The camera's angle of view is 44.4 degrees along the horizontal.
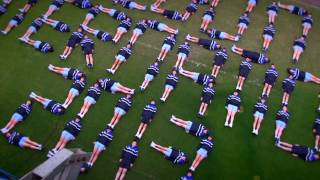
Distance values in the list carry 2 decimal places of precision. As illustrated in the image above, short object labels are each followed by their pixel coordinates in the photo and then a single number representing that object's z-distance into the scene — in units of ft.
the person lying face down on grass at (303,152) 52.85
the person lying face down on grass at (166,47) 61.98
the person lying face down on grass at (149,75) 58.79
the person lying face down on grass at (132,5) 68.28
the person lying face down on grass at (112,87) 57.88
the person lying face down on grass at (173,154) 52.26
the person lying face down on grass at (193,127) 53.98
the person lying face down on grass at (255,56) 61.36
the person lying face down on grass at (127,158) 51.39
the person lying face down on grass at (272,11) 66.90
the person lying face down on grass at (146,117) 54.75
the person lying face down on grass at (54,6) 67.50
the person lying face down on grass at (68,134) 53.16
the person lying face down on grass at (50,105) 55.83
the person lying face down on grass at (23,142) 52.85
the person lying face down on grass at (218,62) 60.44
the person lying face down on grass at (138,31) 63.93
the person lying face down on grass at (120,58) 60.34
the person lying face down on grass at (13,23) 65.32
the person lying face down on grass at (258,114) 55.31
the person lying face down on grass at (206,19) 65.60
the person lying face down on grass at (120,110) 55.44
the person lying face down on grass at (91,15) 66.23
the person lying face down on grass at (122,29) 64.00
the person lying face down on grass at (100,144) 52.39
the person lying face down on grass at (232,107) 55.93
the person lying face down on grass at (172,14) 66.44
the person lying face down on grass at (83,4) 68.08
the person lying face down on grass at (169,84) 57.82
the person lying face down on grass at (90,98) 56.08
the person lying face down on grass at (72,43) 62.13
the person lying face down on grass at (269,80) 58.65
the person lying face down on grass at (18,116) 54.49
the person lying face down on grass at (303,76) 59.79
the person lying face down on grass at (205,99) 56.54
